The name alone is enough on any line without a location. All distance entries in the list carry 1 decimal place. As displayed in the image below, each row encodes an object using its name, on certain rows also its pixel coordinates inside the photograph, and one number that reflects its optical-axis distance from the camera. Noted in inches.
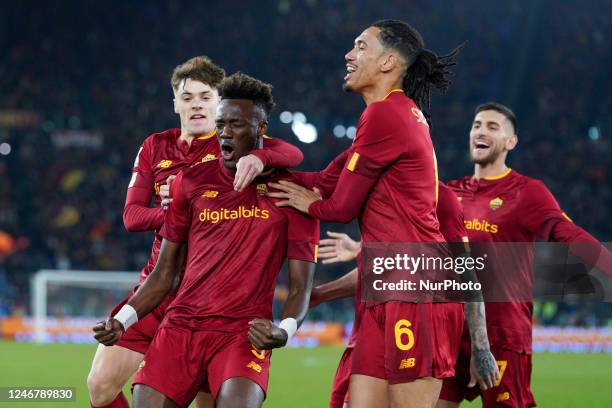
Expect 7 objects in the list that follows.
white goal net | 1692.9
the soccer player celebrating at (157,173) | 454.9
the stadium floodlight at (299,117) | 2481.5
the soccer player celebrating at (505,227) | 477.7
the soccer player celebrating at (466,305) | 385.4
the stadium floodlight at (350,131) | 2461.9
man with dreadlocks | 335.0
